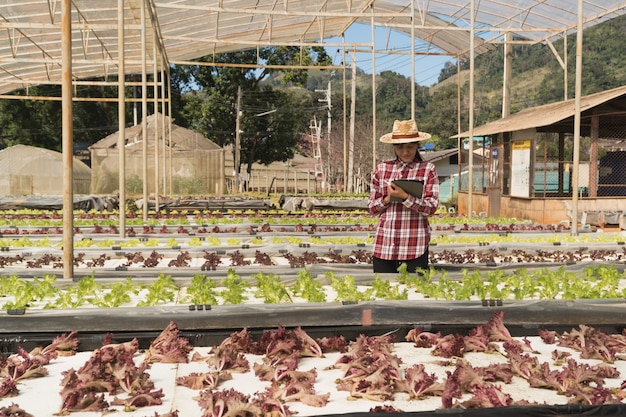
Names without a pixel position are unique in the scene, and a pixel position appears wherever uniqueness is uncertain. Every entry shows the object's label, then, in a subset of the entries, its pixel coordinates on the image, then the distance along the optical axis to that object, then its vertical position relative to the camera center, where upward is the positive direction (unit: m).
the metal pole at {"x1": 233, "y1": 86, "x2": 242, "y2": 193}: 38.06 +1.88
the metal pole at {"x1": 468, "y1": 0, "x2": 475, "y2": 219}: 15.10 +1.66
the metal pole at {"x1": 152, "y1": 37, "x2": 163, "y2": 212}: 16.17 +1.86
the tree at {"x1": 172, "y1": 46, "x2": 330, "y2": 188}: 40.38 +4.59
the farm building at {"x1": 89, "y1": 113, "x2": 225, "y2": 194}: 28.92 +0.72
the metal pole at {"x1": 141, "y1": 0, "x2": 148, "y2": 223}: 12.97 +0.97
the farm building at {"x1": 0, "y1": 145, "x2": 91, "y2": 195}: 30.05 +0.40
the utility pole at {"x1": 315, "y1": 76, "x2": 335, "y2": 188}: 41.86 +1.61
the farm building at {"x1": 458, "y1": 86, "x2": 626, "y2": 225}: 17.34 +0.41
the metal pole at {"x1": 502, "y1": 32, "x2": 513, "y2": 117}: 22.21 +3.55
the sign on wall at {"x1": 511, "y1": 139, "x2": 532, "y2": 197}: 18.36 +0.35
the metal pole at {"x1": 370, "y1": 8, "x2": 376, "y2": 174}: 21.00 +3.89
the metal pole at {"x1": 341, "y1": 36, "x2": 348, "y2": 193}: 23.86 +4.55
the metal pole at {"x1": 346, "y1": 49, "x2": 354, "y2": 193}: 27.31 +2.26
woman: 5.14 -0.17
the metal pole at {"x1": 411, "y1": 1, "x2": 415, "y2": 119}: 17.34 +3.09
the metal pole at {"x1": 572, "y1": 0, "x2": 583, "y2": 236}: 11.48 +1.16
